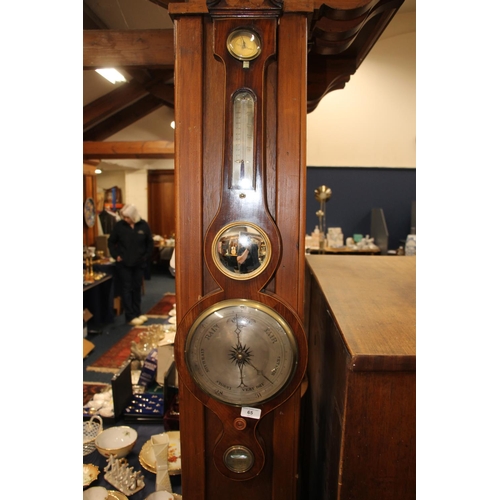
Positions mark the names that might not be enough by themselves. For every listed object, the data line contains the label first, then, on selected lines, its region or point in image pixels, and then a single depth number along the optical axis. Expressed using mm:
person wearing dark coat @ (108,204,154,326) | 5051
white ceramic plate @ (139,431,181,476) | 1445
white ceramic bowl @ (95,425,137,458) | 1513
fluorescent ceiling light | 3927
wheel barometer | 976
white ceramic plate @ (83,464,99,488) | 1406
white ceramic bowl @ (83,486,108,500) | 1301
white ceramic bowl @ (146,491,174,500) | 1284
